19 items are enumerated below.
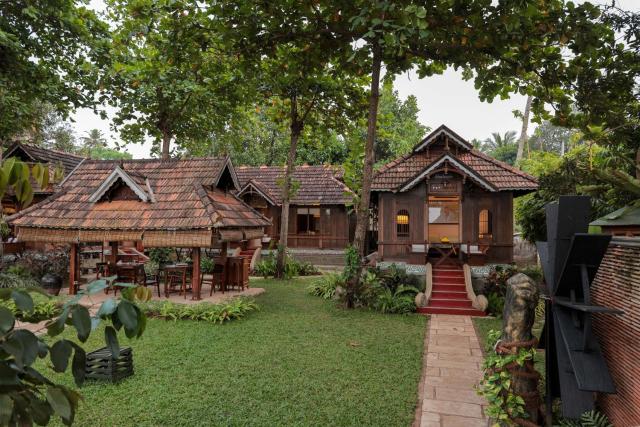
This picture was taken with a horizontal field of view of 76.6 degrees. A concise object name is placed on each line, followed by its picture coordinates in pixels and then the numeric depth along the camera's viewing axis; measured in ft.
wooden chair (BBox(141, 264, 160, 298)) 39.69
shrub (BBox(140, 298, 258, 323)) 32.11
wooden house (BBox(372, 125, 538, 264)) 44.55
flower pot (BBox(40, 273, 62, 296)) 40.75
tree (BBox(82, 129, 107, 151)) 157.89
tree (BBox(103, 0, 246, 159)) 32.78
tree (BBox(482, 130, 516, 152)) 164.55
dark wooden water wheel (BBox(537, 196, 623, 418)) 12.30
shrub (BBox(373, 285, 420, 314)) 36.04
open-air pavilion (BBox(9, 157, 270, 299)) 36.76
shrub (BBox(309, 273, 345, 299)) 42.34
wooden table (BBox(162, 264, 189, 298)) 39.01
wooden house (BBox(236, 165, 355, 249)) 77.46
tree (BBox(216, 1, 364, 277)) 31.27
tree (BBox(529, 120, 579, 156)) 156.35
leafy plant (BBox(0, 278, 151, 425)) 4.11
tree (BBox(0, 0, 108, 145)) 37.58
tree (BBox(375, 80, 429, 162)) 100.89
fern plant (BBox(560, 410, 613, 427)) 12.35
